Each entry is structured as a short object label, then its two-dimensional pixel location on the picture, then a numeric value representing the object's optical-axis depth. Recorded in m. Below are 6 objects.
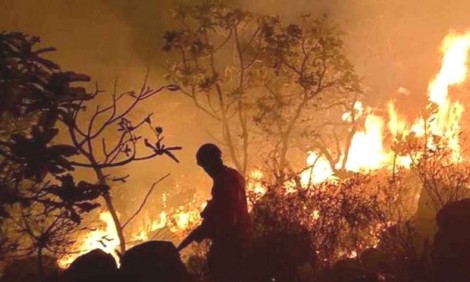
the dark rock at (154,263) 4.89
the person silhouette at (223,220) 4.57
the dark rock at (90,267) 4.78
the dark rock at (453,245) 4.59
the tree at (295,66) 11.30
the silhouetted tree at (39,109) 3.23
